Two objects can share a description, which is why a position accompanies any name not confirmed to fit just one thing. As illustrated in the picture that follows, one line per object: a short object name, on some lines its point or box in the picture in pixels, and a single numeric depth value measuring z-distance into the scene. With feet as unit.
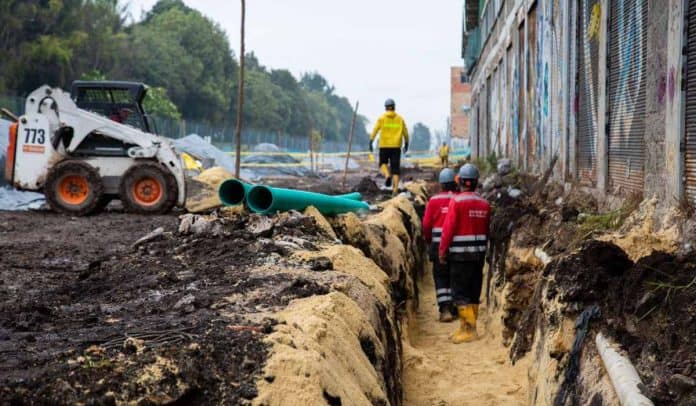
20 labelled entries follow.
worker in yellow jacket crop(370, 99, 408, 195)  51.67
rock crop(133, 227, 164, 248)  25.21
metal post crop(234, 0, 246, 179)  41.60
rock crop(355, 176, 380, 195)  57.62
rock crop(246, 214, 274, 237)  23.75
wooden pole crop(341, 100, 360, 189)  65.67
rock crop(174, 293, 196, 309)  16.02
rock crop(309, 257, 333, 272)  19.45
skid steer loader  46.96
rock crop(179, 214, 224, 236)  24.53
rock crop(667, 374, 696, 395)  11.49
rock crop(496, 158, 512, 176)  56.18
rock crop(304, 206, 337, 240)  25.10
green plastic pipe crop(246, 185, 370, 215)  25.89
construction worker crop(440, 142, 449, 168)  137.99
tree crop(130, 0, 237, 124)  181.16
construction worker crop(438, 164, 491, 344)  30.12
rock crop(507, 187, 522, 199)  40.16
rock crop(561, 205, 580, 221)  27.20
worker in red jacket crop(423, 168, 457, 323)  31.40
